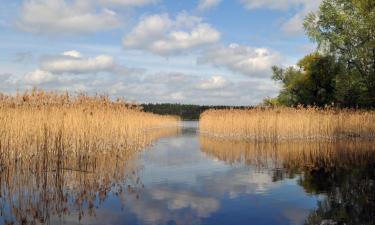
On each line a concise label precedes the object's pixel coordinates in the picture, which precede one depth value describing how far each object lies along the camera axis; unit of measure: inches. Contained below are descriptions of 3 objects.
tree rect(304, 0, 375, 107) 1149.1
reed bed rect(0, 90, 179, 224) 331.0
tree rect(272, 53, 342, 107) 1405.0
